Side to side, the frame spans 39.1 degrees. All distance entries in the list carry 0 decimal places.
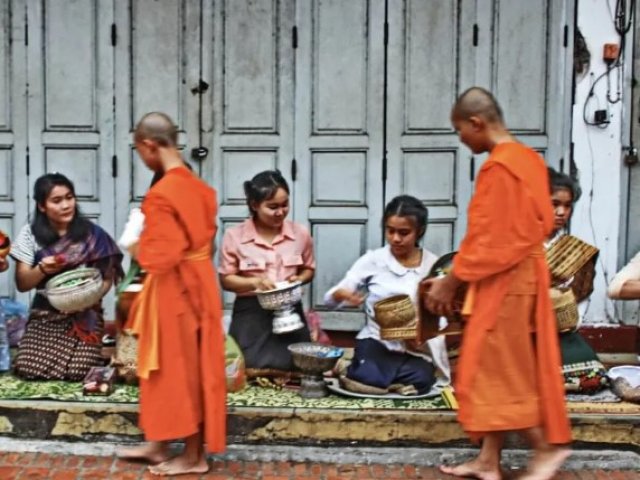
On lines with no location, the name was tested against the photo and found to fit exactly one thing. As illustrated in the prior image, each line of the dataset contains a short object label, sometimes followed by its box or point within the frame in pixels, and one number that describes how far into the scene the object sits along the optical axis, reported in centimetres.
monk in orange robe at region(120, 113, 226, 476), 416
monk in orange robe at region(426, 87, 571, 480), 390
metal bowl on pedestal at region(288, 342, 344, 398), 506
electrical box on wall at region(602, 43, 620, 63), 608
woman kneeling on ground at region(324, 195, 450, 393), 514
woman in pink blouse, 538
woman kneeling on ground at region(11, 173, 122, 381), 530
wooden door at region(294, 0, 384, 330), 624
